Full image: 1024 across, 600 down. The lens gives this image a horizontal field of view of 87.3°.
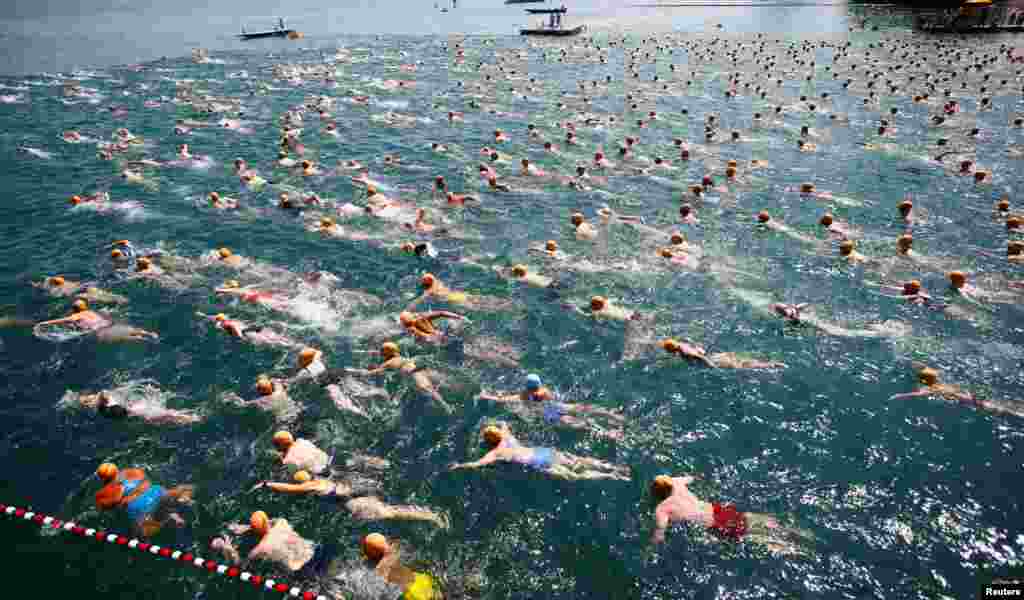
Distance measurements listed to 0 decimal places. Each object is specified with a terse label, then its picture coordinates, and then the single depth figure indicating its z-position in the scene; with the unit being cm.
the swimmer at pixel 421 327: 1330
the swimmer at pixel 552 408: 1087
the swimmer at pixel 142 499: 874
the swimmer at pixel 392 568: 755
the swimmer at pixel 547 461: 972
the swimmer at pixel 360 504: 887
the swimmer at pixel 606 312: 1402
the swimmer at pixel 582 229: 1851
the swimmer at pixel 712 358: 1225
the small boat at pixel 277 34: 6669
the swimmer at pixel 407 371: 1177
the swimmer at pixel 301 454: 970
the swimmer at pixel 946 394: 1075
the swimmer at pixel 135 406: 1079
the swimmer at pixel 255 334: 1309
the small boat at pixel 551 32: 7062
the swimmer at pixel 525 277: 1571
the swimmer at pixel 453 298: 1472
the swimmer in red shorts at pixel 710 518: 845
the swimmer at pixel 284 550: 804
